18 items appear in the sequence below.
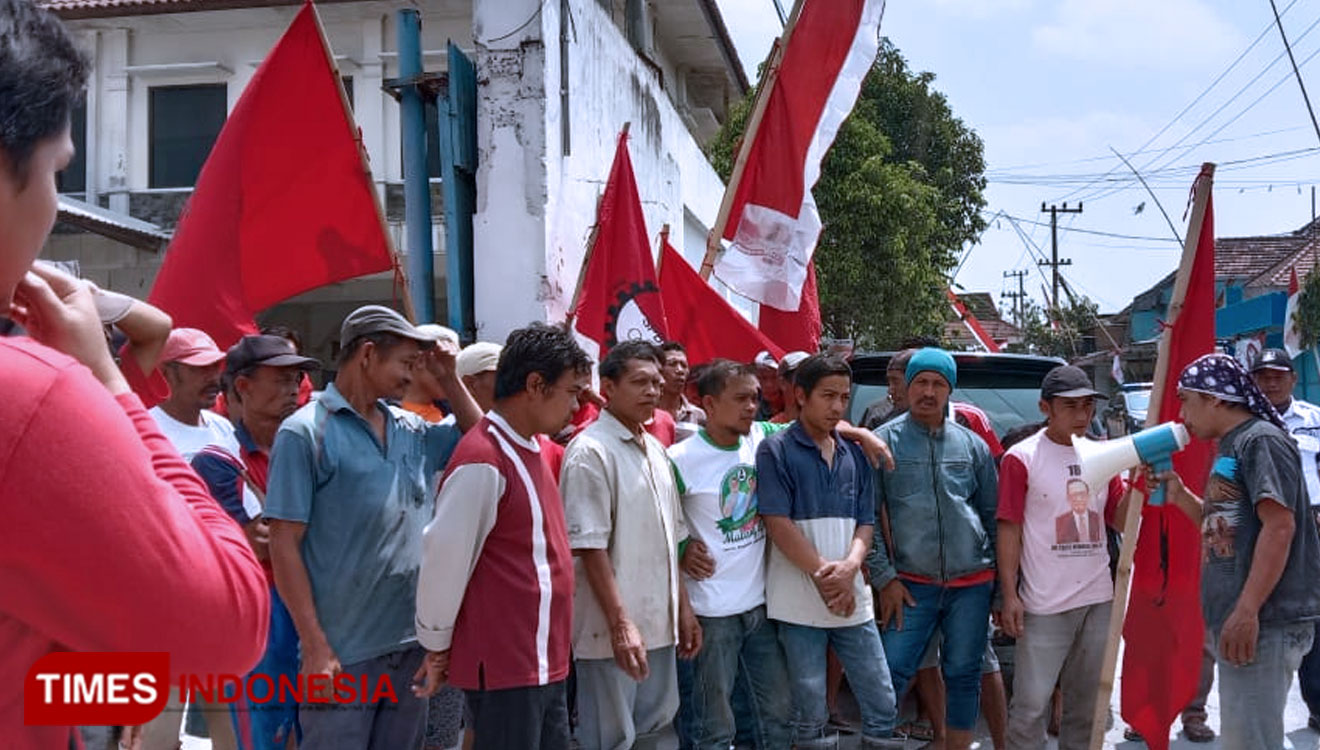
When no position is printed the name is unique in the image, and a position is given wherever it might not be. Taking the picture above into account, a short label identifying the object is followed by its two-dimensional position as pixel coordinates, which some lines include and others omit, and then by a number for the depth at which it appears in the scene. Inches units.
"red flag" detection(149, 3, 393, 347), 189.0
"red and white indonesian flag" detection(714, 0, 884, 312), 258.2
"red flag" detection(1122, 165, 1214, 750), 181.0
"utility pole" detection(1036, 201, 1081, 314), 2012.3
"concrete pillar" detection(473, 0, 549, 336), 267.9
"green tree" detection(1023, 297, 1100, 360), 1653.5
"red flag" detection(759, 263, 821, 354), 273.0
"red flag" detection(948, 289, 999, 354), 761.0
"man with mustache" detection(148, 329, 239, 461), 169.0
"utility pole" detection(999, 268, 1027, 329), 2358.1
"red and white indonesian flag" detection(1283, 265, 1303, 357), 461.1
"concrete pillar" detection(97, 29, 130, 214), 620.7
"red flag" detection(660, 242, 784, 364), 249.1
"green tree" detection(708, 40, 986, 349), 698.8
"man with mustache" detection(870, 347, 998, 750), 188.9
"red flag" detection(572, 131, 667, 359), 232.4
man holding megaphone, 150.5
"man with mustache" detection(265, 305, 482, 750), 129.1
